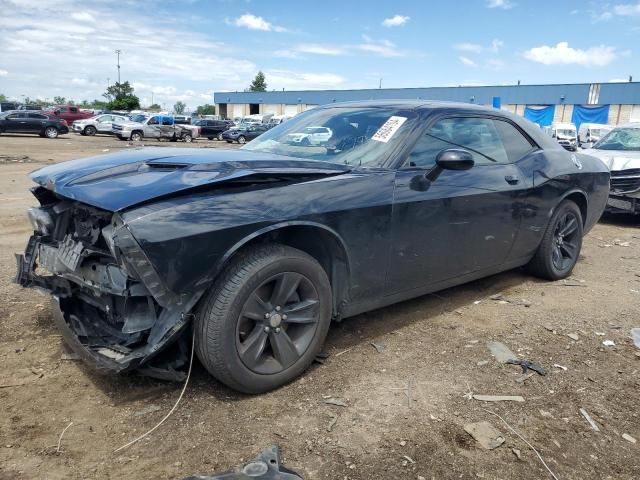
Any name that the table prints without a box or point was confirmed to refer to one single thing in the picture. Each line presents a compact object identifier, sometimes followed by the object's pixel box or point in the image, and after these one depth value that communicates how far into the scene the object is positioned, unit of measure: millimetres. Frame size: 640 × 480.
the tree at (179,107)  116594
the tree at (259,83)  95438
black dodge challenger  2613
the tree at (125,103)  67188
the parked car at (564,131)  29812
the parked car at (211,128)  37412
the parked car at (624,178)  8250
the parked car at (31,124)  27594
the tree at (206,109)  110188
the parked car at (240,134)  35625
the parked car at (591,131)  26953
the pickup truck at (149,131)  30609
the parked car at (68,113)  35844
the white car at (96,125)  32656
